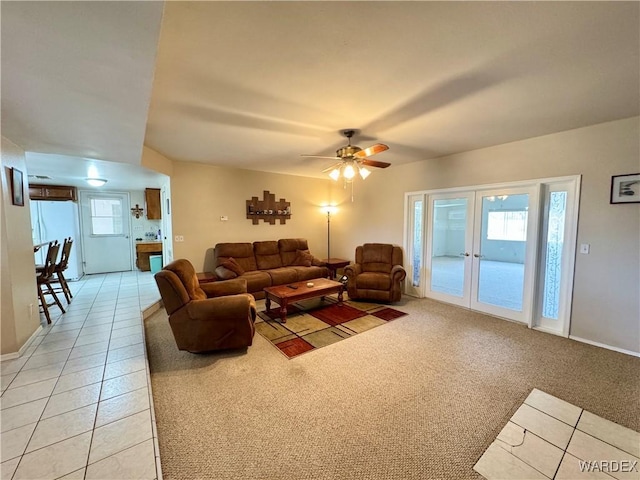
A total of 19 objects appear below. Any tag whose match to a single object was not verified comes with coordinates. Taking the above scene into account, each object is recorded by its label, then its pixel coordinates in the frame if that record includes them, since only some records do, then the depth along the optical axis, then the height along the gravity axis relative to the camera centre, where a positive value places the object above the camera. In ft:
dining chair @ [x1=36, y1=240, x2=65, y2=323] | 11.57 -2.25
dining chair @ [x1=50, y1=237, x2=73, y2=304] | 13.26 -2.33
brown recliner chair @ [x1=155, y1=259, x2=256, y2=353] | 8.71 -3.22
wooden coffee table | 12.23 -3.43
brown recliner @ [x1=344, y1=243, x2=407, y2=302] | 14.71 -3.04
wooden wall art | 18.45 +1.02
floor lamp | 21.53 +0.62
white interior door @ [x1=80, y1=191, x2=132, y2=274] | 20.98 -0.81
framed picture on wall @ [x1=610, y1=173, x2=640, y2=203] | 9.14 +1.32
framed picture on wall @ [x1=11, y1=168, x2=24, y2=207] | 8.62 +1.20
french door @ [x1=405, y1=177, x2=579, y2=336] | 11.14 -1.26
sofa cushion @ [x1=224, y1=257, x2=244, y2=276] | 15.33 -2.58
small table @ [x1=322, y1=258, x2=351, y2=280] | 19.15 -3.10
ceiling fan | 10.36 +2.55
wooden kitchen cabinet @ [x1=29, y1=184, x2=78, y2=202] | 18.67 +2.21
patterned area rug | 10.30 -4.70
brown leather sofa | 15.58 -2.75
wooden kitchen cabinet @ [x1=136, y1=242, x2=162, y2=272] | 21.97 -2.54
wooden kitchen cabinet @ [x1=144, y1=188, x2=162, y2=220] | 21.11 +1.64
